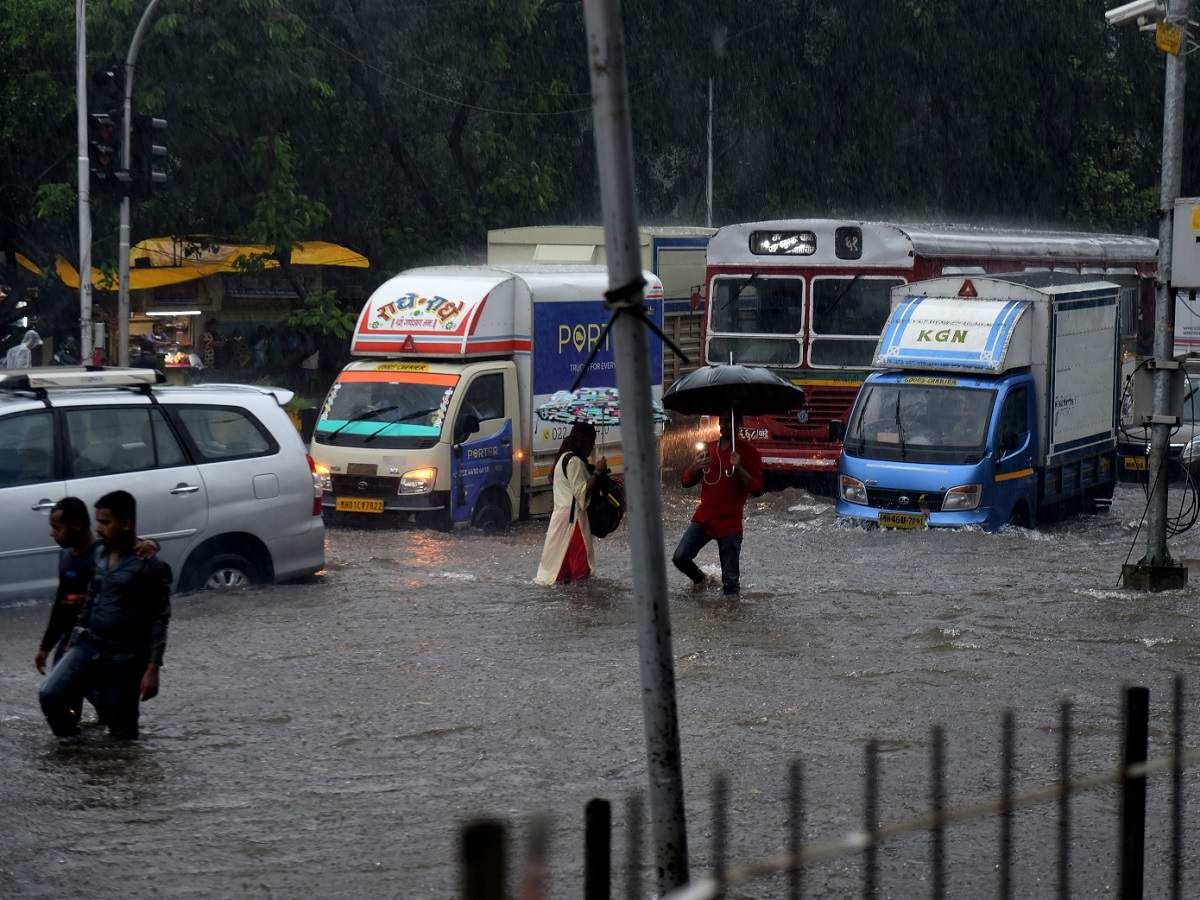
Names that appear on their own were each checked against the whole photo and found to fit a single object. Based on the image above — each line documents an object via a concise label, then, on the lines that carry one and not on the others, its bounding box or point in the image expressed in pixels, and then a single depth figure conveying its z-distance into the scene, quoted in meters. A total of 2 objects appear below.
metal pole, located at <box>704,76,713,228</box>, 39.38
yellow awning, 31.31
